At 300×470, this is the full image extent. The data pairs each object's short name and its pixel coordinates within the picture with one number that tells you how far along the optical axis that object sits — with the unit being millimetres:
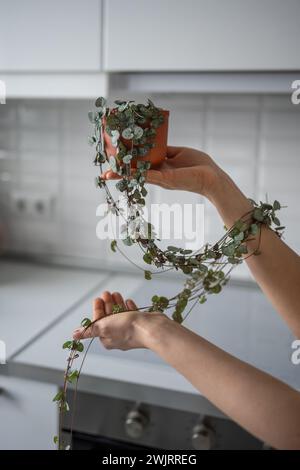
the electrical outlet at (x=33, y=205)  1602
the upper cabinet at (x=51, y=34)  1064
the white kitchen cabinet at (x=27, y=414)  1021
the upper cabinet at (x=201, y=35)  956
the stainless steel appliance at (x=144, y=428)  946
